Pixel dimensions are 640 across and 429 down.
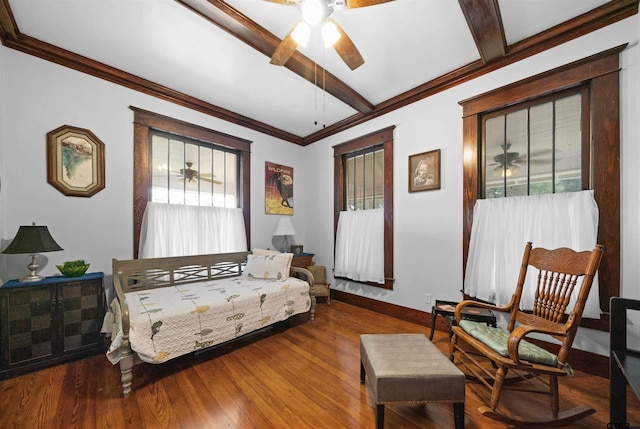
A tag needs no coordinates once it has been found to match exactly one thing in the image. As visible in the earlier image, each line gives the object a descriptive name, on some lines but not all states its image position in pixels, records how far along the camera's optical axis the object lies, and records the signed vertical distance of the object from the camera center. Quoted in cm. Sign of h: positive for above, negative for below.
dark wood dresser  190 -88
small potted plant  220 -48
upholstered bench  133 -91
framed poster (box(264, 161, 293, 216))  409 +45
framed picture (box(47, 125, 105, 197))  234 +54
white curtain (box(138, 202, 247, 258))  283 -20
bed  184 -81
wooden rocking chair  144 -83
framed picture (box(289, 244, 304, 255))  405 -56
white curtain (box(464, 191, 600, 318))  196 -17
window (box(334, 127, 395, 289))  332 +57
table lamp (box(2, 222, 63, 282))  196 -23
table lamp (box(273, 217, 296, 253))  396 -21
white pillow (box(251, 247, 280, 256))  335 -51
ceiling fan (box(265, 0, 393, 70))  145 +122
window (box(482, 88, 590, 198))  212 +66
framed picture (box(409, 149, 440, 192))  287 +54
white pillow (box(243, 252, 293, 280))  310 -66
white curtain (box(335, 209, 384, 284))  339 -44
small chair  374 -104
